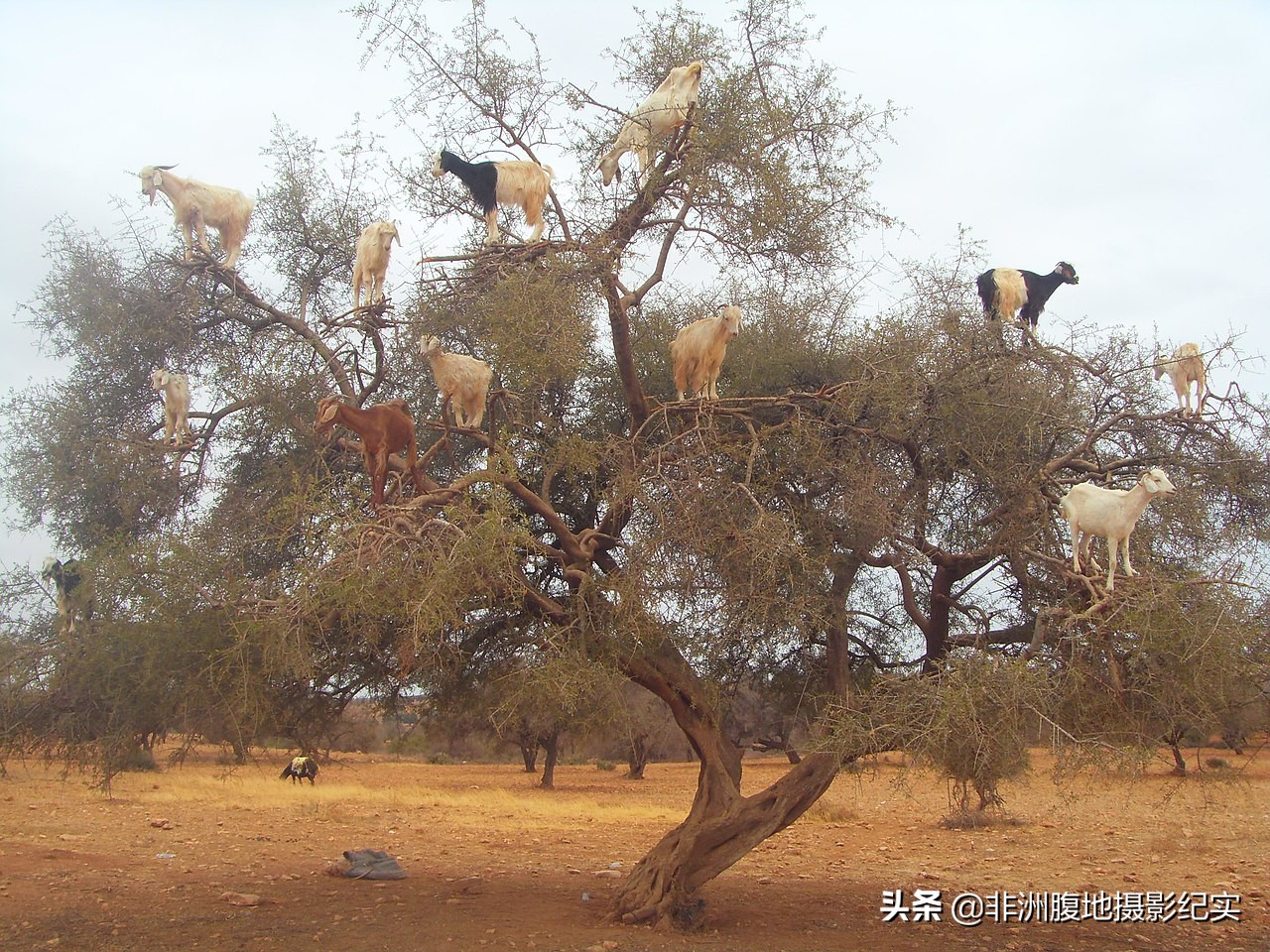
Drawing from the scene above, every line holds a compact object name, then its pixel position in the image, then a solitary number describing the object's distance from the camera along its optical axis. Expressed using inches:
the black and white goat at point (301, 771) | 837.2
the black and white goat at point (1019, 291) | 319.3
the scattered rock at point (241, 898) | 370.9
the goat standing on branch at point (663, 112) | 292.7
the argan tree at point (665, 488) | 241.0
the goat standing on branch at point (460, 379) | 276.7
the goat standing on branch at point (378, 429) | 235.8
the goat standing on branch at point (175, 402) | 295.1
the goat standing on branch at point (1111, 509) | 227.9
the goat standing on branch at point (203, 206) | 300.8
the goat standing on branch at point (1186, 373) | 282.8
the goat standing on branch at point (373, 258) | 295.0
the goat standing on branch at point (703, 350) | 294.5
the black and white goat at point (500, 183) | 294.7
